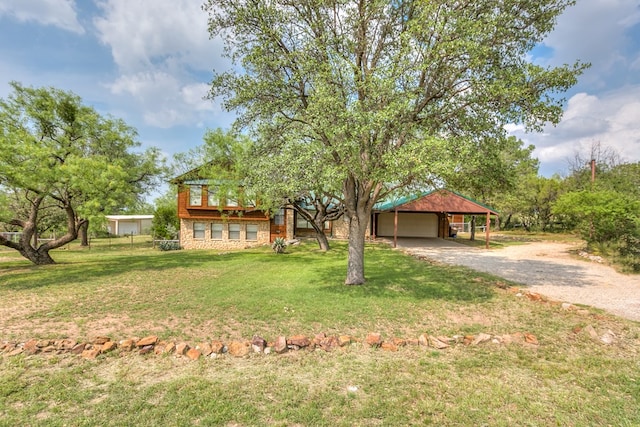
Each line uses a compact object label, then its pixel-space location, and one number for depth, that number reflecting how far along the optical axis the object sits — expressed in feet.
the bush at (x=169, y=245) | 71.46
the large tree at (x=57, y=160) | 34.60
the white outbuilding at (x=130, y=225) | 134.41
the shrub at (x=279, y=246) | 60.29
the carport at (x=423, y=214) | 72.59
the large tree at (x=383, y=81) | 22.30
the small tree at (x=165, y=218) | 86.28
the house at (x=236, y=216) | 72.74
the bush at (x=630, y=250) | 41.91
